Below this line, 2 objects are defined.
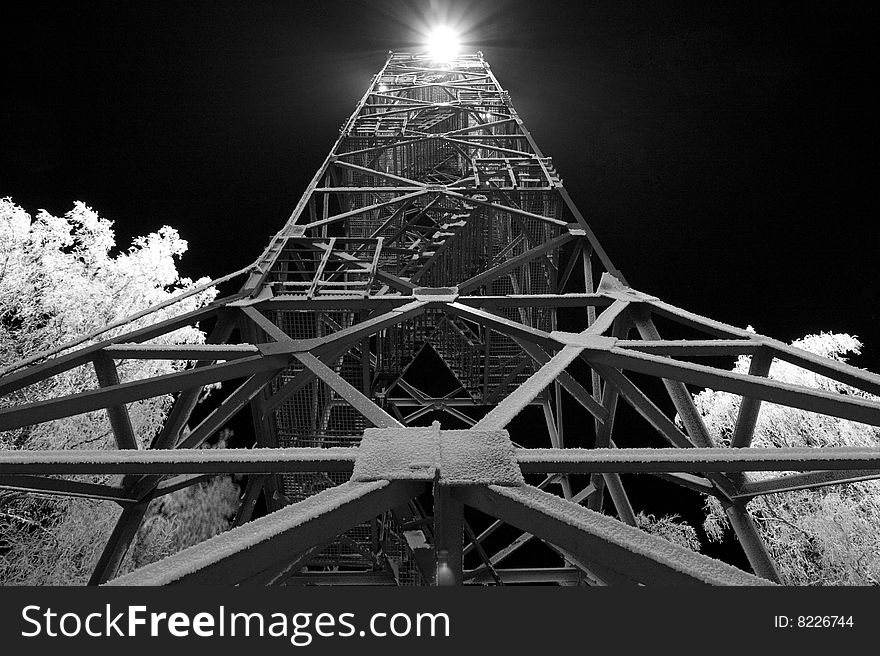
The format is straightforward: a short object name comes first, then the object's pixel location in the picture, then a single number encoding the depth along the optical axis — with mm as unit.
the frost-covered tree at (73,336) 12359
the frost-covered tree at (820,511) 13570
